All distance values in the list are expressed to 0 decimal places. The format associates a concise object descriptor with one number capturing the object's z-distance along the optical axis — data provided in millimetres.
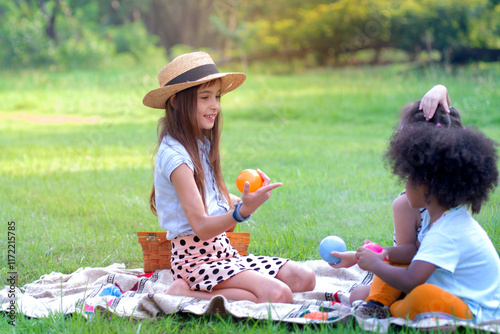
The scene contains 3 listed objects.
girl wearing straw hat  3281
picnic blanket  2885
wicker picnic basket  3822
